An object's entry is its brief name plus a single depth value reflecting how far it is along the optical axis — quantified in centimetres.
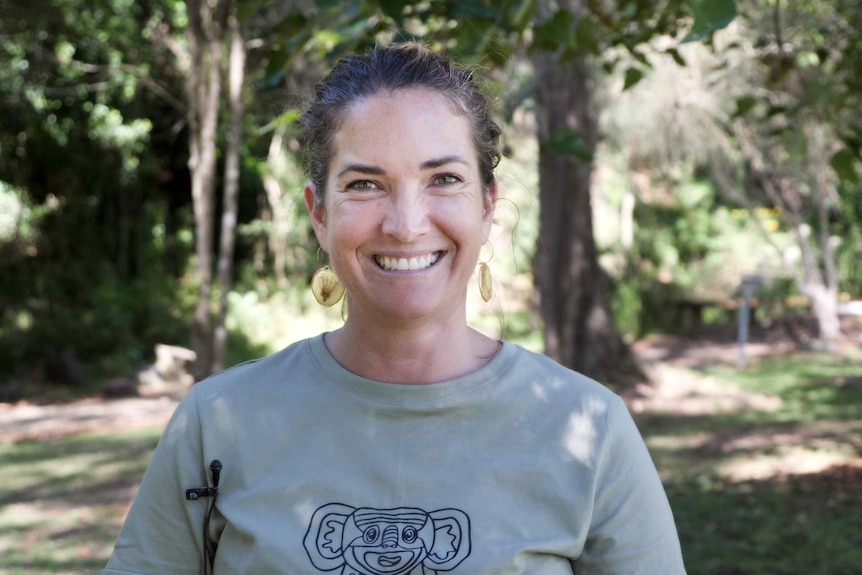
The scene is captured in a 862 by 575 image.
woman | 168
